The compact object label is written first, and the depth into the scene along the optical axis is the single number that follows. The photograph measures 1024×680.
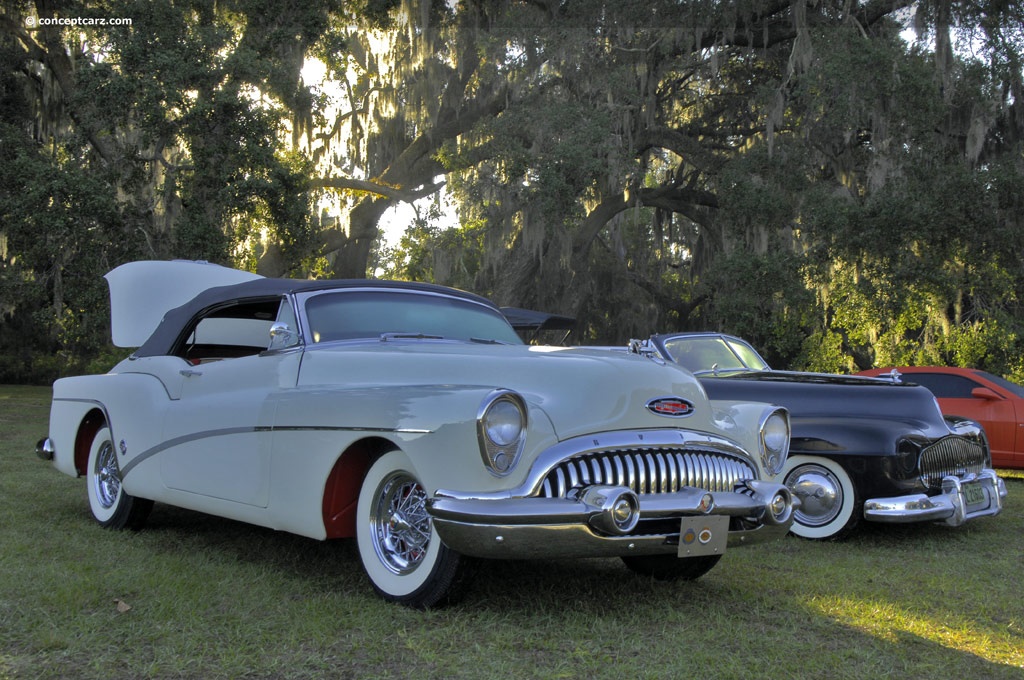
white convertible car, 3.80
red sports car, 10.66
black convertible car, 6.51
